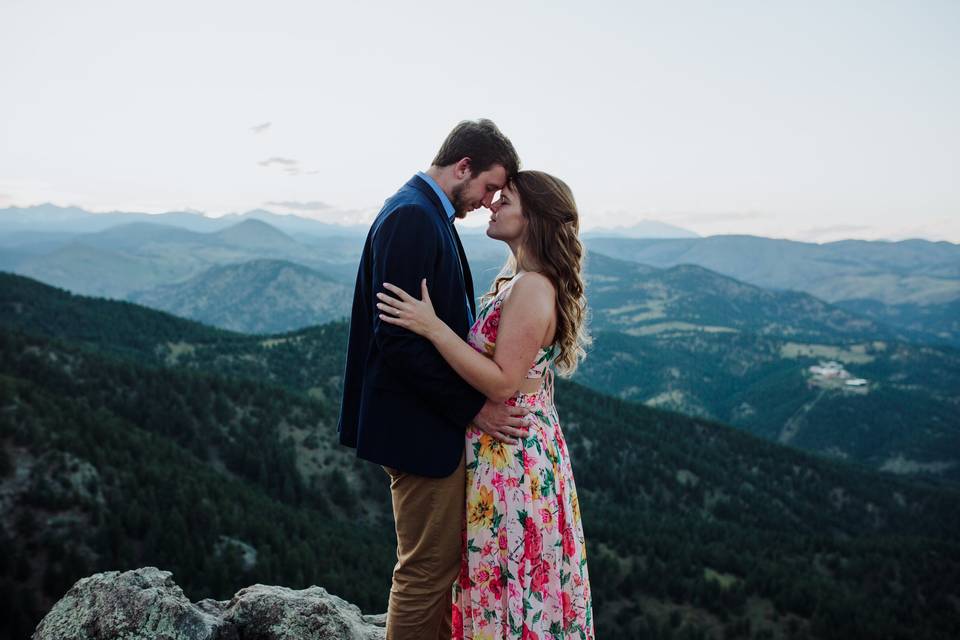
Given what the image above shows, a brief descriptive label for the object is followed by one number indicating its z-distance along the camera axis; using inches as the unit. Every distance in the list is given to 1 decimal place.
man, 149.3
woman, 154.4
